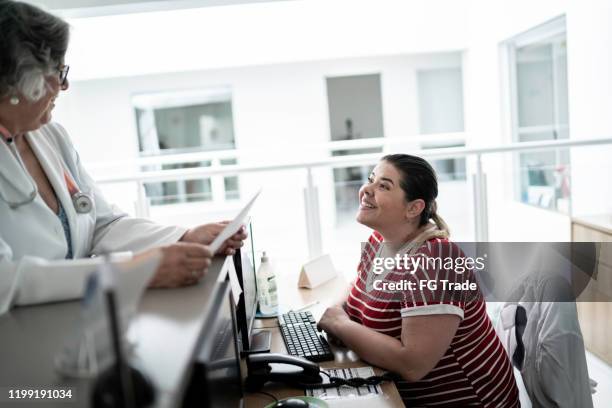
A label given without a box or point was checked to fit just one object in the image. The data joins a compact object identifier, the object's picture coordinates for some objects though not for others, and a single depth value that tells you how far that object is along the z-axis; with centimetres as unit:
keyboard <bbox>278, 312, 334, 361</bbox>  147
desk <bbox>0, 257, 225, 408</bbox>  60
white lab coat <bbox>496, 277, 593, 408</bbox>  136
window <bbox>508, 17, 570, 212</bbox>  403
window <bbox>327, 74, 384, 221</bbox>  793
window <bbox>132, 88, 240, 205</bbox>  747
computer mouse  116
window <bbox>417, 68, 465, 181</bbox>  736
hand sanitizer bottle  185
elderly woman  95
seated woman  138
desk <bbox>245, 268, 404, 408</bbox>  125
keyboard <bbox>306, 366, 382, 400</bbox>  126
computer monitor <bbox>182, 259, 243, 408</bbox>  65
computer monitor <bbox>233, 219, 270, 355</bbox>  135
